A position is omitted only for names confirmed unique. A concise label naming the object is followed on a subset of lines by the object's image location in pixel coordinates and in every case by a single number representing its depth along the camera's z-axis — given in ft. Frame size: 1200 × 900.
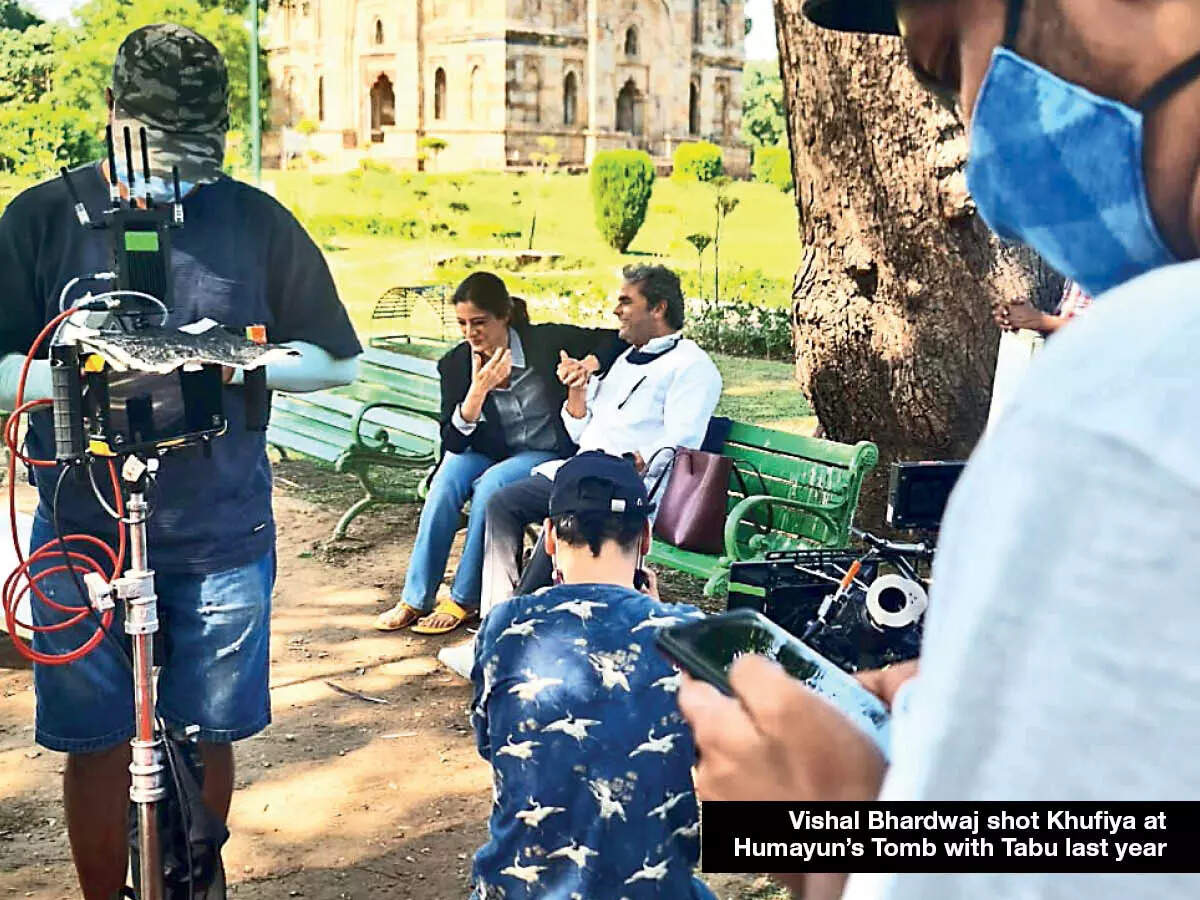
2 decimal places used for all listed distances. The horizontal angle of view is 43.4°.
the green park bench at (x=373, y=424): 23.99
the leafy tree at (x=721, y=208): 61.98
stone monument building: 121.60
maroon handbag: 17.78
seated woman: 19.40
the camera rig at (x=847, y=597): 12.90
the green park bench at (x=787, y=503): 17.85
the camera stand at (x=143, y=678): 8.55
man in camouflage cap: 9.42
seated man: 18.54
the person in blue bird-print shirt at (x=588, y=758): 8.00
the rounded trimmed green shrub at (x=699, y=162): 120.16
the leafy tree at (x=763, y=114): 180.55
